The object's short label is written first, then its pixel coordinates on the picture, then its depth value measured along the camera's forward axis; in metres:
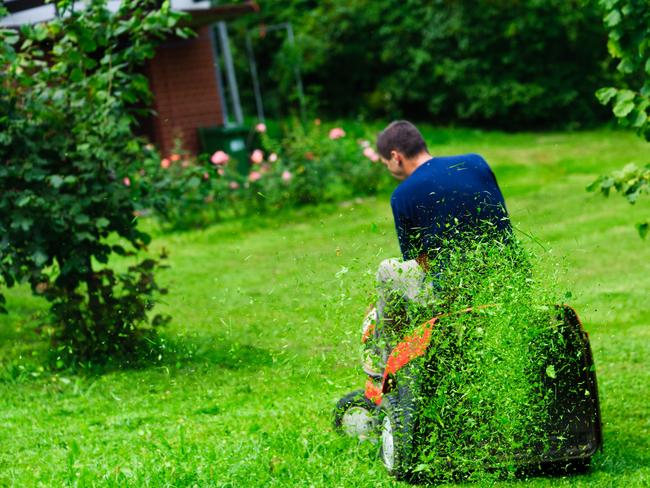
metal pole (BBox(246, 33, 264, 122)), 23.73
